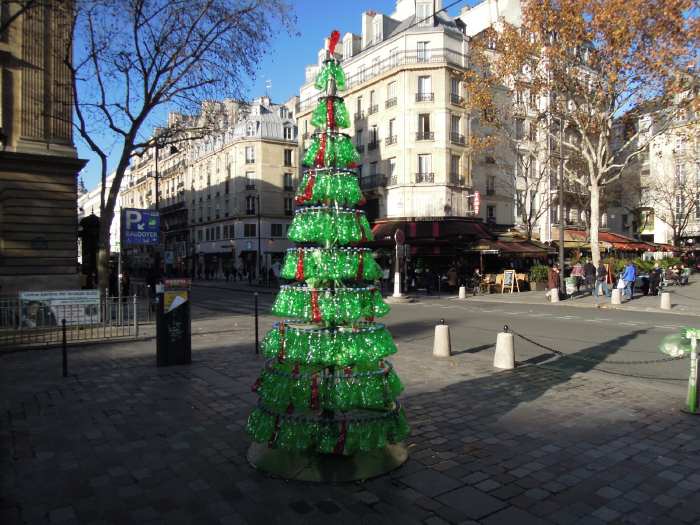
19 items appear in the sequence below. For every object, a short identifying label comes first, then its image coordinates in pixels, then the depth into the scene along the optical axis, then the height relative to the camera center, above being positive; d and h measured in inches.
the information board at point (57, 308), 502.3 -40.1
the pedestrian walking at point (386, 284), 1279.5 -48.6
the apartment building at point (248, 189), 2170.3 +352.2
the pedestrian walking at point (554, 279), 915.4 -28.2
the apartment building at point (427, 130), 1370.6 +387.5
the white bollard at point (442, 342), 388.8 -60.6
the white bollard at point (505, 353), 345.9 -61.6
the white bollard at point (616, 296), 802.8 -53.2
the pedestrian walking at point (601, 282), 862.4 -35.2
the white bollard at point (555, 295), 884.0 -55.5
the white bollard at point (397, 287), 1000.2 -44.4
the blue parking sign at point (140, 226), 622.5 +53.2
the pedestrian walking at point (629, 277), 882.4 -25.1
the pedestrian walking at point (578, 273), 999.3 -19.8
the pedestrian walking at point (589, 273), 972.6 -18.8
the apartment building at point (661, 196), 1820.9 +253.0
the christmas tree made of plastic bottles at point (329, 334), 172.6 -24.2
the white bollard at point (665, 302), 753.0 -59.6
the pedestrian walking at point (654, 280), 999.1 -35.8
